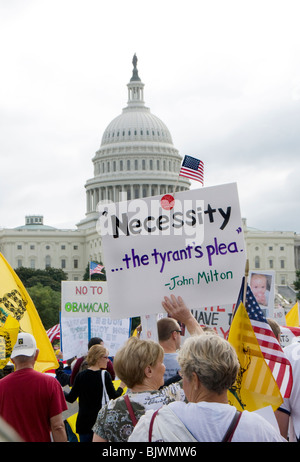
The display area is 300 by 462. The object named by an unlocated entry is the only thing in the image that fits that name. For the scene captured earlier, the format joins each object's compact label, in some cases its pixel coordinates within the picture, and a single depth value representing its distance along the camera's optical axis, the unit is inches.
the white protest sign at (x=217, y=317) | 436.9
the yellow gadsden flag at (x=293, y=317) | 499.2
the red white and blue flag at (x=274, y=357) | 207.5
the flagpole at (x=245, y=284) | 209.1
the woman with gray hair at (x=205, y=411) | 146.4
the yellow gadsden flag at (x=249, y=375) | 194.2
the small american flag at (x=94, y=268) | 1076.8
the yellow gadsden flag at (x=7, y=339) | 265.6
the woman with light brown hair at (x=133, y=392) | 181.5
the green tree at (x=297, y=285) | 3390.7
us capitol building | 5305.1
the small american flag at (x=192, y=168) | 312.3
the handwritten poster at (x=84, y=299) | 601.0
